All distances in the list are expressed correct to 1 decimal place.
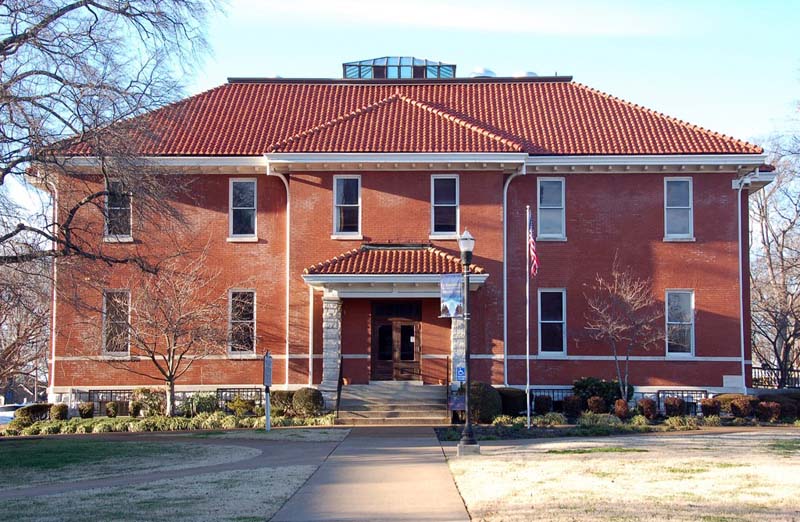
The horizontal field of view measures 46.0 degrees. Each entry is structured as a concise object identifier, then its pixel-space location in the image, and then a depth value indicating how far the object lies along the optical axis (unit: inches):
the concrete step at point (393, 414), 1055.6
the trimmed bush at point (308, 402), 1077.8
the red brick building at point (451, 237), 1184.8
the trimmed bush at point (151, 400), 1156.5
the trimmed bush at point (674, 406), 1091.3
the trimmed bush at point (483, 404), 1037.2
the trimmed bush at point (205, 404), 1137.4
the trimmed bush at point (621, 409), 1072.2
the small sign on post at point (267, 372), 987.3
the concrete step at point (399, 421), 1039.6
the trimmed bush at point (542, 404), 1127.0
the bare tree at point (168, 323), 1112.8
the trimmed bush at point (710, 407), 1085.8
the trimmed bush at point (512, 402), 1096.8
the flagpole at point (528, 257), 1034.2
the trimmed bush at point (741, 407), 1079.6
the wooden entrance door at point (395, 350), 1184.2
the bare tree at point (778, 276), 1703.6
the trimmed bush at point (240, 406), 1122.7
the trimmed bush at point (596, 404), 1102.4
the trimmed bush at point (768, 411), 1072.2
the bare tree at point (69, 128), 717.3
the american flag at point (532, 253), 1014.4
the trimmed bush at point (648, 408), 1074.7
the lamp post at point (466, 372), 745.6
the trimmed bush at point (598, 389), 1140.5
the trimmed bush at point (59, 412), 1128.8
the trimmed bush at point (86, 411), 1135.6
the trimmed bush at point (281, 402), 1109.7
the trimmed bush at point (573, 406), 1112.8
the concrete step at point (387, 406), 1085.8
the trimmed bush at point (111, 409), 1155.9
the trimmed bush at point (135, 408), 1144.2
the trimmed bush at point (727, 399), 1095.6
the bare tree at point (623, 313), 1183.6
